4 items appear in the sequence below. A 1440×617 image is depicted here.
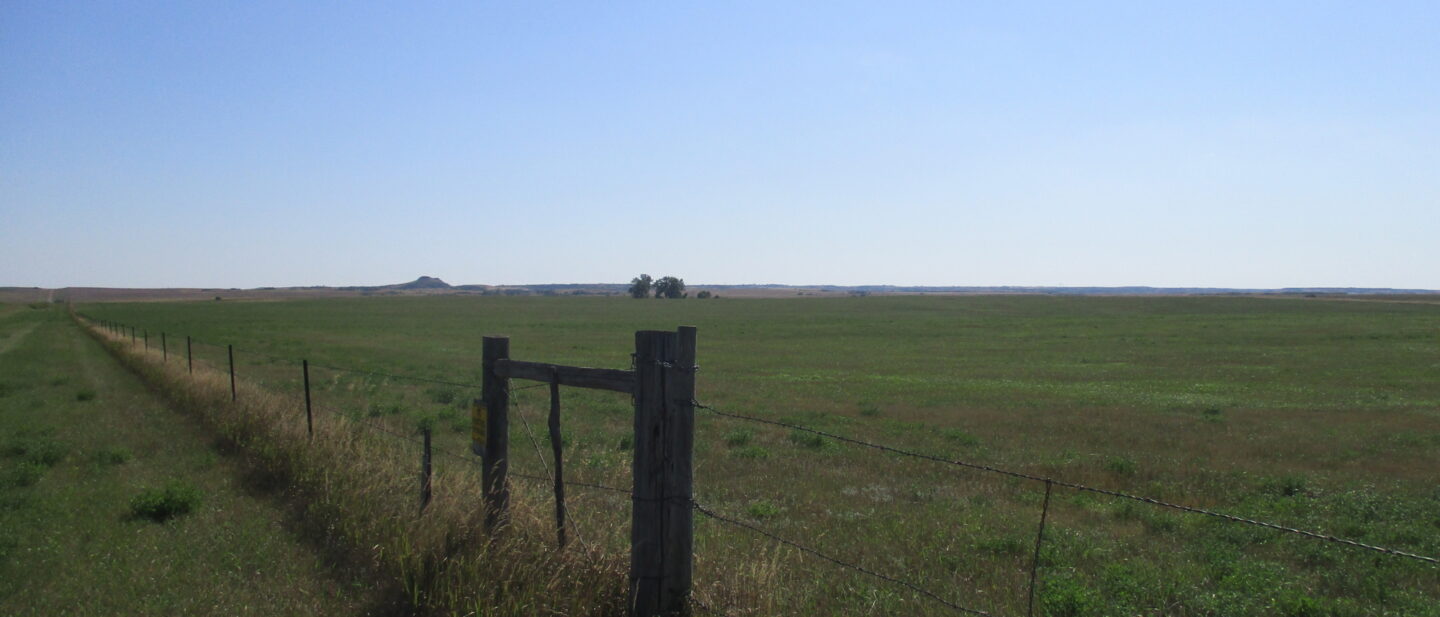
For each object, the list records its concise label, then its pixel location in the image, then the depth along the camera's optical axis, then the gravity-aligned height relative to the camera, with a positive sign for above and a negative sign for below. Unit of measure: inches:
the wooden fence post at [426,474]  249.0 -58.5
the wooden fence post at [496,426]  226.3 -40.1
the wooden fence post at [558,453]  199.6 -41.3
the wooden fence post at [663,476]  174.1 -41.2
